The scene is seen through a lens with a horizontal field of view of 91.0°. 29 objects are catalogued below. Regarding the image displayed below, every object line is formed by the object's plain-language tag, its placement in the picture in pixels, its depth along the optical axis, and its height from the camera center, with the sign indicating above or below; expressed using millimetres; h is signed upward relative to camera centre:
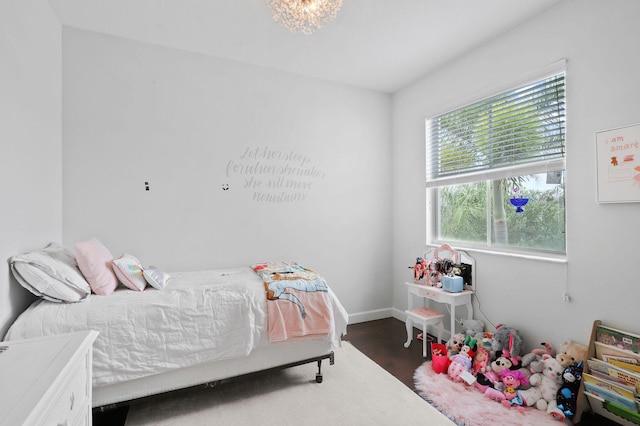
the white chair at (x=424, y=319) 2787 -952
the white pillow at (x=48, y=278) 1712 -342
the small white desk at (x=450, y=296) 2699 -733
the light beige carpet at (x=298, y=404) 1922 -1248
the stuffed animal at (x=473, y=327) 2629 -962
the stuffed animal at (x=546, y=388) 1971 -1125
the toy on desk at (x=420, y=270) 3086 -555
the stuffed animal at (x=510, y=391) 2039 -1185
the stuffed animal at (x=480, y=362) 2331 -1120
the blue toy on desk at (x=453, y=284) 2742 -612
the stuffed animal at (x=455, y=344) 2574 -1077
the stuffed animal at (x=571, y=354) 1999 -909
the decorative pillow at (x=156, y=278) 2176 -441
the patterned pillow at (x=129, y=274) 2111 -393
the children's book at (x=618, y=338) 1781 -739
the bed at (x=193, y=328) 1733 -697
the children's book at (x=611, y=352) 1765 -810
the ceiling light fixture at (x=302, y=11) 1954 +1321
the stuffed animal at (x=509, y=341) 2334 -966
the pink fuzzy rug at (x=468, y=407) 1893 -1248
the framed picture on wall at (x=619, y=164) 1847 +296
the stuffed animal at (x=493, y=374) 2225 -1155
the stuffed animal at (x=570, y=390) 1895 -1088
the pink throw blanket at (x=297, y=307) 2117 -640
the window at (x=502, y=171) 2314 +359
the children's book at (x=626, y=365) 1728 -858
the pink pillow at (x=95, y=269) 1971 -336
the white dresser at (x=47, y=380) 833 -496
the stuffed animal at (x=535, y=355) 2168 -998
